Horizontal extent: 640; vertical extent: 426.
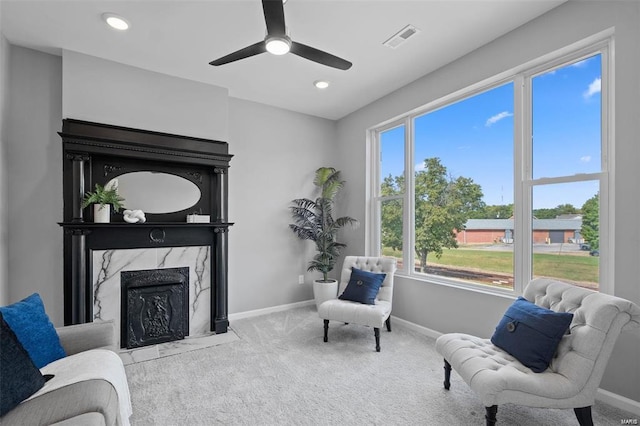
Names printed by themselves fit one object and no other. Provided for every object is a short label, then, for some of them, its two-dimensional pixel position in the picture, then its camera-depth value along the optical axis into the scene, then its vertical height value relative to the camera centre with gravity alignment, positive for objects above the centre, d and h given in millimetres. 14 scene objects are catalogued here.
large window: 2248 +301
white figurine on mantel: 2930 -30
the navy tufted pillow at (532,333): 1751 -772
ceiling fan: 1736 +1197
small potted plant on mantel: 2768 +108
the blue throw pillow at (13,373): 1197 -694
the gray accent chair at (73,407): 1154 -816
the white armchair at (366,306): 2910 -988
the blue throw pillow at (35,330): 1548 -653
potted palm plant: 4227 -155
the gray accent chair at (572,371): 1615 -927
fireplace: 2730 -219
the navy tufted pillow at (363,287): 3203 -838
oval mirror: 3104 +241
